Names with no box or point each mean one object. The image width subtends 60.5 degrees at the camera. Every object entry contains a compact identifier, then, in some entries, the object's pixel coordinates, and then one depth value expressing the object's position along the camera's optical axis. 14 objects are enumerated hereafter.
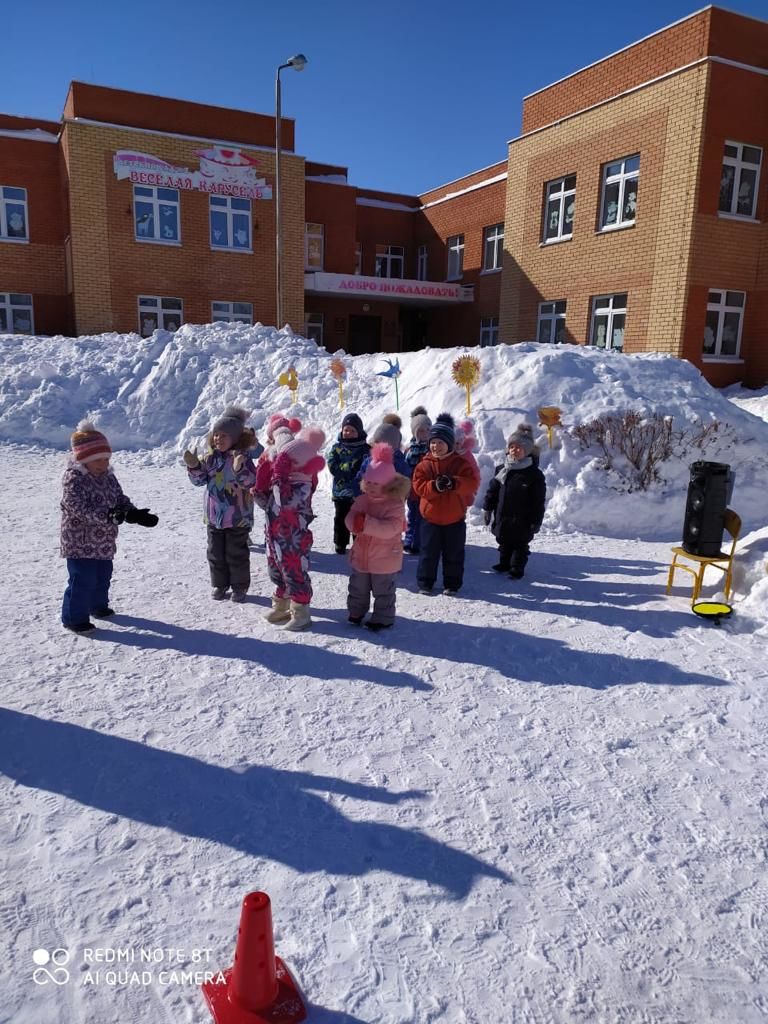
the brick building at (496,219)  14.28
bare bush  7.84
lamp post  15.81
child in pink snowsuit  4.41
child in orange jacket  5.07
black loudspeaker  5.05
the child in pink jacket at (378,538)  4.39
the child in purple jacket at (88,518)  4.20
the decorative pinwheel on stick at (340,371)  10.90
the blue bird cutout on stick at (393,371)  9.31
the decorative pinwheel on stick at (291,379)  11.00
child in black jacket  5.66
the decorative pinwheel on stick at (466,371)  8.72
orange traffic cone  1.83
